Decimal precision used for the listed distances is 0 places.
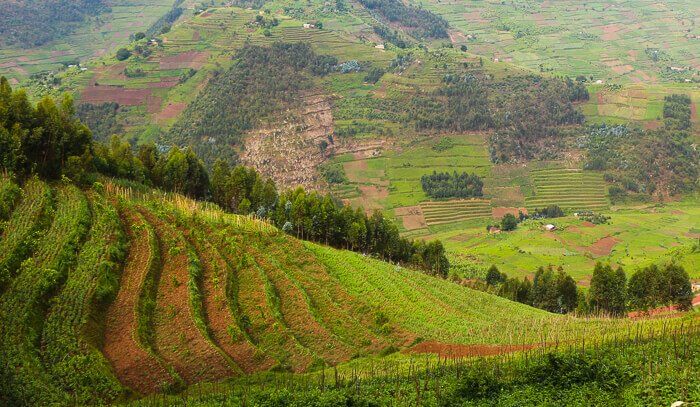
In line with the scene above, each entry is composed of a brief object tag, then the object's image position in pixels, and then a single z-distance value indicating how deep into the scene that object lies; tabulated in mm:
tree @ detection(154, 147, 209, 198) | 56219
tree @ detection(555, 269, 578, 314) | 57594
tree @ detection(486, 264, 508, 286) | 64931
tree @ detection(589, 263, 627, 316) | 53875
